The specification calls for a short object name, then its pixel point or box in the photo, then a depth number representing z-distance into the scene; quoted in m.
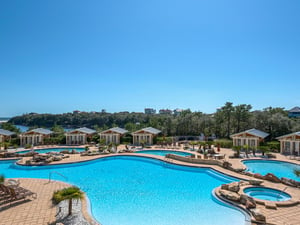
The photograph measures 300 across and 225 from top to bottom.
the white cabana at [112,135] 29.19
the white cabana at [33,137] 27.47
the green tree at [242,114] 30.19
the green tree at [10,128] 32.66
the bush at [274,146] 22.28
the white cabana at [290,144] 20.16
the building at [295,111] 57.07
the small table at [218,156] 17.77
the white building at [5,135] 27.31
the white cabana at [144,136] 28.12
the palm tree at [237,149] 19.05
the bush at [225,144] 24.94
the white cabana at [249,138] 23.33
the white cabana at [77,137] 28.97
